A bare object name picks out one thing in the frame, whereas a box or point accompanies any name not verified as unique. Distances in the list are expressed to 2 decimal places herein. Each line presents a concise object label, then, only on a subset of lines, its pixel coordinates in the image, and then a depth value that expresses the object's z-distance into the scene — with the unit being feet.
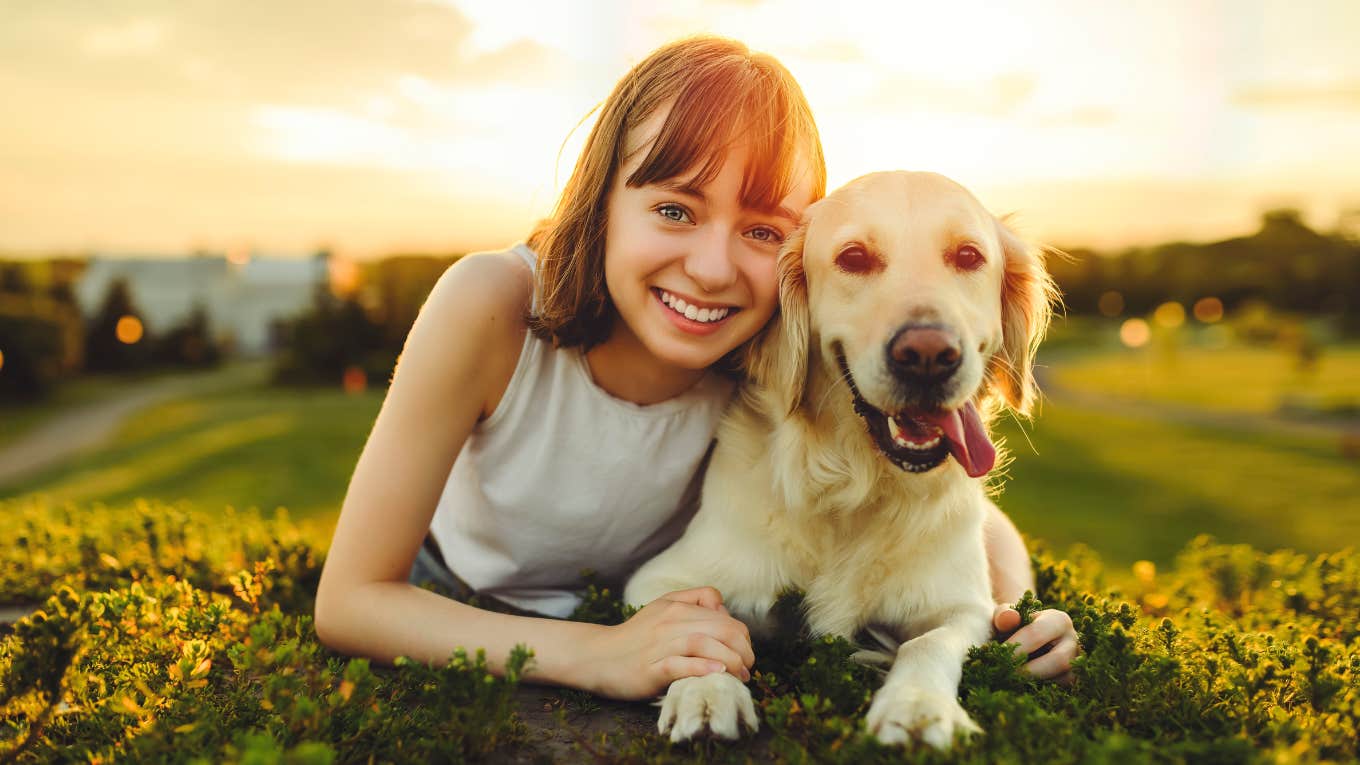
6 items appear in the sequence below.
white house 106.73
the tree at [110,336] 86.12
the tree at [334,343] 85.35
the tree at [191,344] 94.07
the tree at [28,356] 65.51
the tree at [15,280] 75.20
